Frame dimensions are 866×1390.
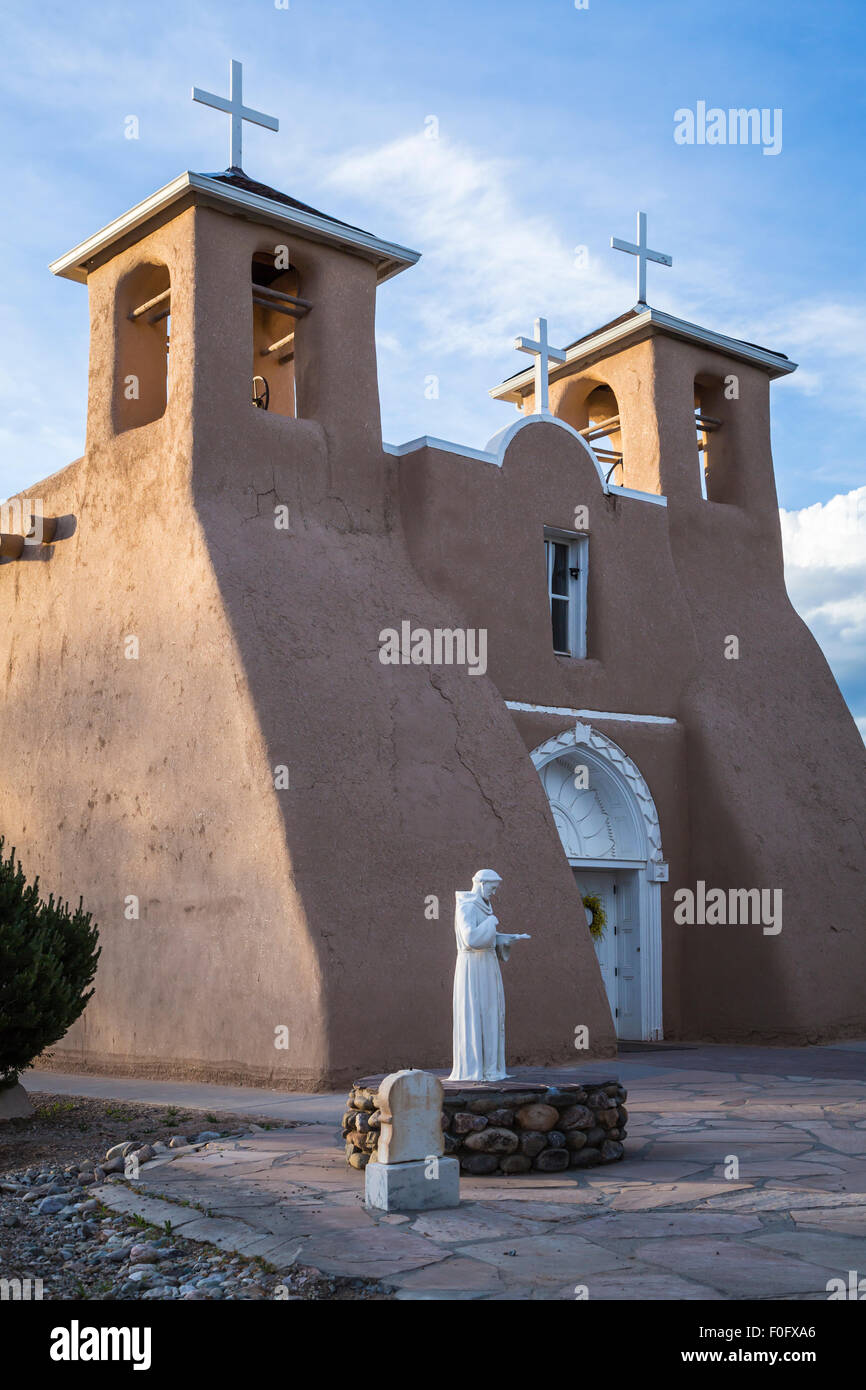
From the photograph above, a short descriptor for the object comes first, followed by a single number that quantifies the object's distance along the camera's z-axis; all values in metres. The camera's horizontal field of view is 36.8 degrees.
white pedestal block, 6.24
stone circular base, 7.34
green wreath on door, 15.07
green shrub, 9.39
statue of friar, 7.73
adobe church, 11.48
